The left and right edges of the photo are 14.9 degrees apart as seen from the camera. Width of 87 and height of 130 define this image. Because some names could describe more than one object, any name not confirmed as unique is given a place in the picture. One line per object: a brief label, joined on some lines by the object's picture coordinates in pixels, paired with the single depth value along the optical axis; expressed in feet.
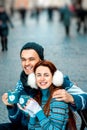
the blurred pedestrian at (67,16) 49.09
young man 8.67
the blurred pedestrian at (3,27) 32.96
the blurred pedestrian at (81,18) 55.73
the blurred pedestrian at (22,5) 86.98
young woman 8.30
